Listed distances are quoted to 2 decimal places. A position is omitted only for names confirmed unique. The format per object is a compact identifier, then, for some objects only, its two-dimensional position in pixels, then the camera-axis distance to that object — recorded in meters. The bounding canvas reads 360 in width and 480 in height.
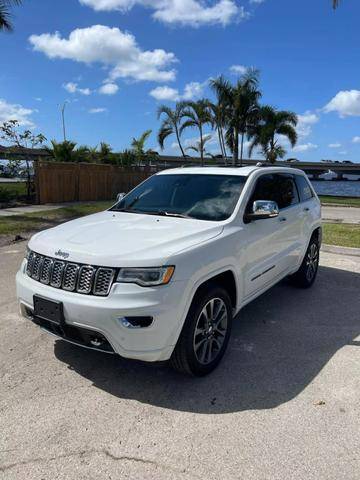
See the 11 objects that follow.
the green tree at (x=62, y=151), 21.03
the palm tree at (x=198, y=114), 28.83
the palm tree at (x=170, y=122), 28.89
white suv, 3.05
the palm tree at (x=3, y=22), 14.82
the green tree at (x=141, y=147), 28.39
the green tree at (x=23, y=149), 17.36
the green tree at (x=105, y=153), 27.47
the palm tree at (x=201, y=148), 30.62
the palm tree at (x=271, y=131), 30.94
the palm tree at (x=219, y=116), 29.25
